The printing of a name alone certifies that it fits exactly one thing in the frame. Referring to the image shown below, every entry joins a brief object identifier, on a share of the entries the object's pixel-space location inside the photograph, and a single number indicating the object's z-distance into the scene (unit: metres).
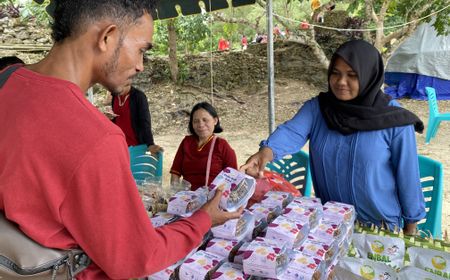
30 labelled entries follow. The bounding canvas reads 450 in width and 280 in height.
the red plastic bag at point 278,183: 2.20
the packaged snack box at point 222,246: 1.44
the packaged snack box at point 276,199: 1.75
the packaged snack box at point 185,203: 1.66
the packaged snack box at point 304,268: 1.28
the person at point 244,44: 11.73
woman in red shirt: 3.17
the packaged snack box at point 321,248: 1.41
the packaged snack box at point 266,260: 1.26
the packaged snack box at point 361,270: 1.30
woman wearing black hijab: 1.89
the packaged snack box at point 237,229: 1.49
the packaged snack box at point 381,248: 1.46
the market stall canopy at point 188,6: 4.35
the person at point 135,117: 3.77
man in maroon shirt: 0.88
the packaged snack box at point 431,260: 1.37
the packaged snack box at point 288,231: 1.43
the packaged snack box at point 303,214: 1.55
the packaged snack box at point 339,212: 1.63
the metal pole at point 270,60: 3.79
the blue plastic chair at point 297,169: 3.01
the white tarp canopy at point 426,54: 10.30
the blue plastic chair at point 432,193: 2.41
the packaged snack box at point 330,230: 1.52
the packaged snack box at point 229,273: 1.30
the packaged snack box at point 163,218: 1.61
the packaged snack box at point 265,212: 1.65
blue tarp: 10.60
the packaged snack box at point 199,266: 1.31
